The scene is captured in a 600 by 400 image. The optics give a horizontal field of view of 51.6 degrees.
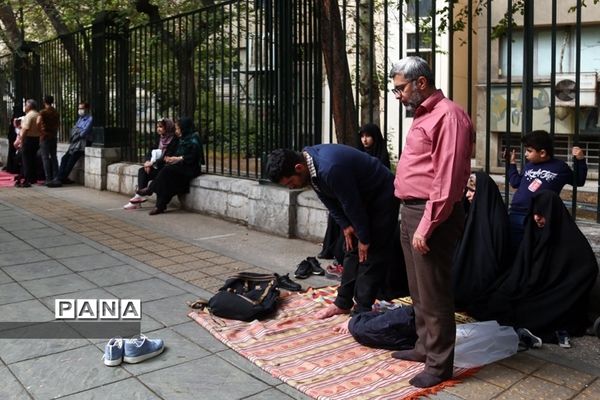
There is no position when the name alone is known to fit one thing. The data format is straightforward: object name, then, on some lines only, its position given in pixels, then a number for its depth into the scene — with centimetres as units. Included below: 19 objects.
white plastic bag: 368
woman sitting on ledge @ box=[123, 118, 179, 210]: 971
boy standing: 487
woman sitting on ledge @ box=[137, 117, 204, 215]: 916
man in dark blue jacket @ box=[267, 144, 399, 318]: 402
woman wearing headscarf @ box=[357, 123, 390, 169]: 649
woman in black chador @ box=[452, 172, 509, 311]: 452
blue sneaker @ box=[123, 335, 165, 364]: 374
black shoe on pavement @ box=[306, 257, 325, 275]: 580
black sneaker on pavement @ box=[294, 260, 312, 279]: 570
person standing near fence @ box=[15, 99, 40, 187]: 1254
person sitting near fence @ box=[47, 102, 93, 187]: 1225
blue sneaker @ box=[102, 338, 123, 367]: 369
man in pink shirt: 317
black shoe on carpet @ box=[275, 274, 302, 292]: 524
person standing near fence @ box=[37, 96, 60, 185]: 1241
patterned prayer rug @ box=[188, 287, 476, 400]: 342
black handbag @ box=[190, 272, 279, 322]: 454
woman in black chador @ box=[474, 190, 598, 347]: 420
